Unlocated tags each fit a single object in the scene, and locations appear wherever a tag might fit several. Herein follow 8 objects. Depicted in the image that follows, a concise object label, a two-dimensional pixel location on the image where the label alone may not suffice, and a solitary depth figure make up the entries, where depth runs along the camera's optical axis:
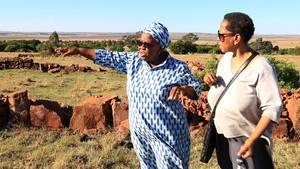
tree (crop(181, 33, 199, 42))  60.69
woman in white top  2.59
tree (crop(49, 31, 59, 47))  54.38
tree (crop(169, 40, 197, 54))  38.88
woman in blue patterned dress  3.04
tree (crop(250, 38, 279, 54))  44.25
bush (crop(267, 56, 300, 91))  12.55
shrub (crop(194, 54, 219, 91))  12.73
